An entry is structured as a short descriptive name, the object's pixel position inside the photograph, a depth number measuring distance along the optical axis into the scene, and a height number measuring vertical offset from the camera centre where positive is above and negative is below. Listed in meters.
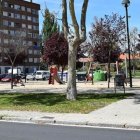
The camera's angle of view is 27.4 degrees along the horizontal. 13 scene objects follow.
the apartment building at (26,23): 76.38 +13.08
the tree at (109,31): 25.24 +3.50
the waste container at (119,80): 15.45 -0.58
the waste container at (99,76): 29.76 -0.69
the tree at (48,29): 49.00 +7.58
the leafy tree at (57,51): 39.30 +2.59
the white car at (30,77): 43.43 -1.05
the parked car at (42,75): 42.12 -0.74
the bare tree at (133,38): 50.18 +5.47
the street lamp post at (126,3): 19.31 +4.50
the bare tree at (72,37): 12.68 +1.47
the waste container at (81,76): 32.57 -0.73
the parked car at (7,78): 37.63 -1.02
